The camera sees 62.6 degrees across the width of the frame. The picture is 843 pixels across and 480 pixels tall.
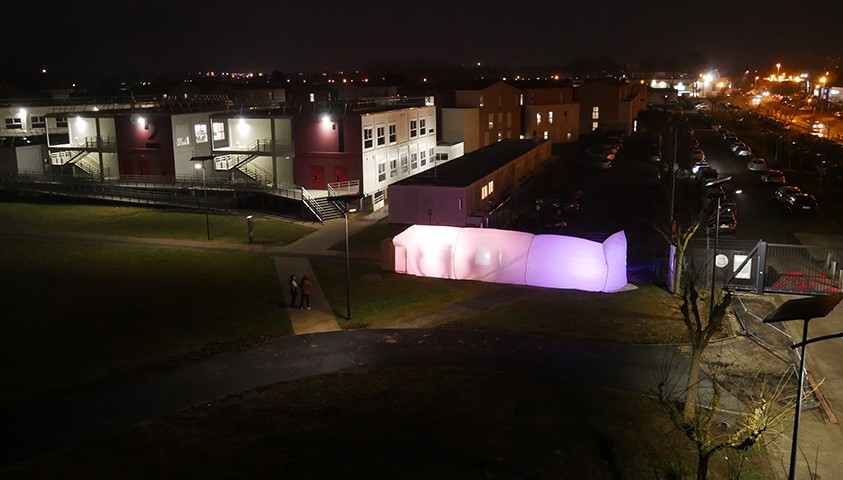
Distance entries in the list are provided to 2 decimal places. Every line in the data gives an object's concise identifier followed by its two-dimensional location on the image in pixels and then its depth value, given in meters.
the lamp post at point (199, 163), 32.90
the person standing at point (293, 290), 22.39
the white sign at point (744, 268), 22.68
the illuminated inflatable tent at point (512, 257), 23.94
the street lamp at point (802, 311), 9.43
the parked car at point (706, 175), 42.50
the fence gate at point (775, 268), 22.22
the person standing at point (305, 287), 21.95
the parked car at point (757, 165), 51.64
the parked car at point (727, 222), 31.08
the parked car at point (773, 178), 44.03
